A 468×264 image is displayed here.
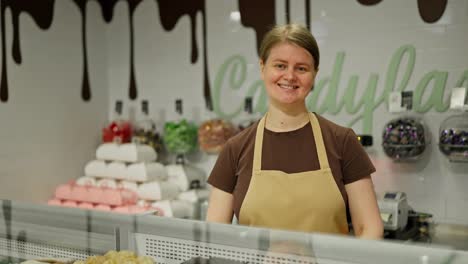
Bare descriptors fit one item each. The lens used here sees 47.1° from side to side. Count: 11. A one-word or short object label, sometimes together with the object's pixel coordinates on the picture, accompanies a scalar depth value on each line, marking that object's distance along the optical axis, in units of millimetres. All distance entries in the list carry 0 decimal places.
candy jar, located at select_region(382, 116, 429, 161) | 3297
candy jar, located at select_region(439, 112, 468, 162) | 3136
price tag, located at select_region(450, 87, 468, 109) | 3137
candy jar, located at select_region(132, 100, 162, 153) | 4422
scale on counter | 3117
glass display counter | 1144
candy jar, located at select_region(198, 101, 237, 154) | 4074
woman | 1750
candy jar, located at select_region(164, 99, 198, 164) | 4223
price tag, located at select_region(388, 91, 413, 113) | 3418
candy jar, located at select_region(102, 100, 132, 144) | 4504
